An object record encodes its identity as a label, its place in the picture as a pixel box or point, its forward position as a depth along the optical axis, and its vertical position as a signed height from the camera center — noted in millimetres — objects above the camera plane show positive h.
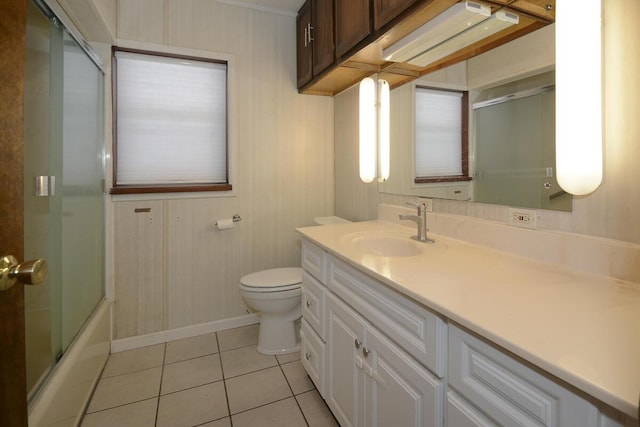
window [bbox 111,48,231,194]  2100 +641
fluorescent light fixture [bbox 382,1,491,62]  1190 +766
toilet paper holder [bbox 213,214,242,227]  2346 -23
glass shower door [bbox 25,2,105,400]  1203 +146
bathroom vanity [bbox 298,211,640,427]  552 -273
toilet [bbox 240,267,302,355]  1961 -564
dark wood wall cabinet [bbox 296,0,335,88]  1926 +1167
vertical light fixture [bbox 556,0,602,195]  876 +347
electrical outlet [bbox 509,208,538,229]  1142 -20
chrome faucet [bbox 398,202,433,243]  1489 -45
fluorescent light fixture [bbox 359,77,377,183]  1938 +524
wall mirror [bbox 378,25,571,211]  1104 +345
